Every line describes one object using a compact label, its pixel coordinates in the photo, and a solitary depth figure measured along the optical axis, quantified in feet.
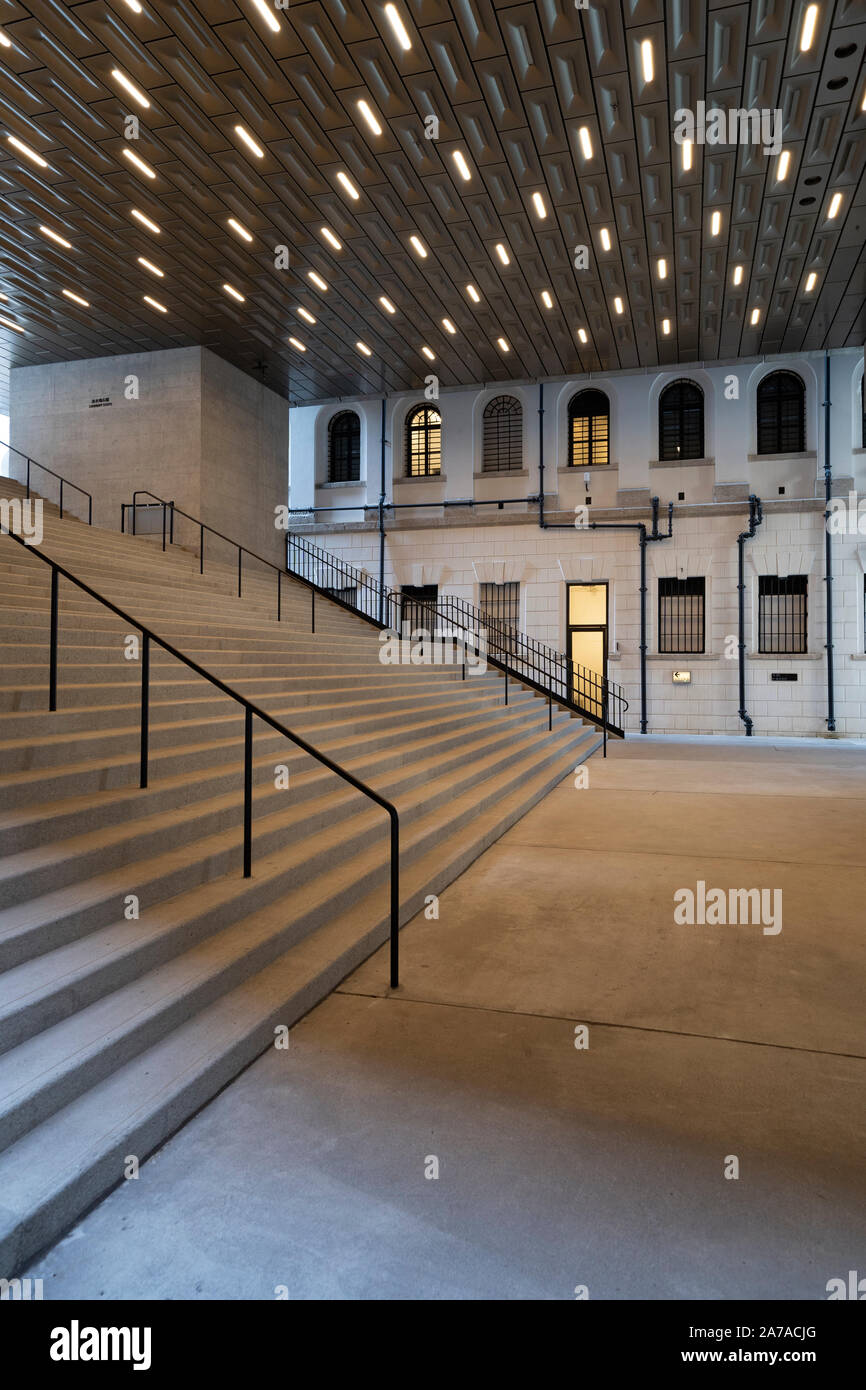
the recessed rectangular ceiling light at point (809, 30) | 24.63
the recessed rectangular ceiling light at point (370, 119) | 28.76
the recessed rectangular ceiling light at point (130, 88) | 27.12
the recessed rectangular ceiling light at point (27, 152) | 30.19
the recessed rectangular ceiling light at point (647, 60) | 26.07
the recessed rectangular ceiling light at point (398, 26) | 24.62
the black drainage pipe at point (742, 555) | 53.78
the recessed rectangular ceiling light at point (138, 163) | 31.03
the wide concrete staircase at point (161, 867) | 8.48
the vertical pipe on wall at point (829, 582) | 52.13
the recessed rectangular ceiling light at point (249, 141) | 29.91
